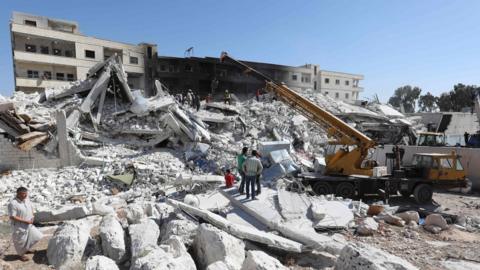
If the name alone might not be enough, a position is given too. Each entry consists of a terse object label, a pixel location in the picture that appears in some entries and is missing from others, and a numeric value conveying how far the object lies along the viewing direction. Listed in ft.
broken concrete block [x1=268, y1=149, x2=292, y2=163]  36.19
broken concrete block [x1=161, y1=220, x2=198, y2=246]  15.66
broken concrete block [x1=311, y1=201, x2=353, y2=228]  20.58
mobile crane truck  31.63
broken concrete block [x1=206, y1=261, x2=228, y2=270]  12.21
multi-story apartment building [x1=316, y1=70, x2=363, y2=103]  138.51
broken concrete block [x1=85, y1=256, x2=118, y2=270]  11.48
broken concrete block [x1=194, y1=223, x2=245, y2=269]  13.65
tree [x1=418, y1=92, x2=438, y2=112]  183.01
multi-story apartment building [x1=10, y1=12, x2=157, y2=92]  75.20
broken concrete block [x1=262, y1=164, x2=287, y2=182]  33.94
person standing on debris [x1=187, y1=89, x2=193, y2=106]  57.87
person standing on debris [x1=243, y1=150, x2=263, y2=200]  22.27
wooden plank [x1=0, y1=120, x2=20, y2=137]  35.46
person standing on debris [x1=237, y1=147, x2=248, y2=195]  23.50
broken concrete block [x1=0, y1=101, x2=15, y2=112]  34.48
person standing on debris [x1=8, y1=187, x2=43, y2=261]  14.06
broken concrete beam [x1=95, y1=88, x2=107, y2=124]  42.80
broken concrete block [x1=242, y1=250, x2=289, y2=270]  11.84
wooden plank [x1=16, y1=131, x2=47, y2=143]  34.51
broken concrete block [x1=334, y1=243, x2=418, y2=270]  11.63
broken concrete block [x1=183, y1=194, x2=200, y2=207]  21.31
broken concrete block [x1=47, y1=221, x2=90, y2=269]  13.78
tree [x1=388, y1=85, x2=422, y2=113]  200.23
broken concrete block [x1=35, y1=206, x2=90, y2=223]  19.72
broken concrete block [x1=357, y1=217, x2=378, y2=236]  20.08
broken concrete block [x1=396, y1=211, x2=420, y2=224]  23.13
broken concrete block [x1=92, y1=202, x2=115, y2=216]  20.70
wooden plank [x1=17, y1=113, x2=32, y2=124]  37.14
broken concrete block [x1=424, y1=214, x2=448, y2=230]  22.34
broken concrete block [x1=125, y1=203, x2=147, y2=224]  18.00
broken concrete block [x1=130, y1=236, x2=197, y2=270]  11.44
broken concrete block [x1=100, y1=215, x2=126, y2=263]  14.28
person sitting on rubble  25.89
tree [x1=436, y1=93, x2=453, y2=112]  152.94
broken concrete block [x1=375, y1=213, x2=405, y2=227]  22.12
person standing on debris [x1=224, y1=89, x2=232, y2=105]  65.36
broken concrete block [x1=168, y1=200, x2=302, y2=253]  15.67
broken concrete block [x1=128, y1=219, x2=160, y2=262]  13.80
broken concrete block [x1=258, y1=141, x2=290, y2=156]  37.73
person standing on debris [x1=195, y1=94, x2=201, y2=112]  56.47
